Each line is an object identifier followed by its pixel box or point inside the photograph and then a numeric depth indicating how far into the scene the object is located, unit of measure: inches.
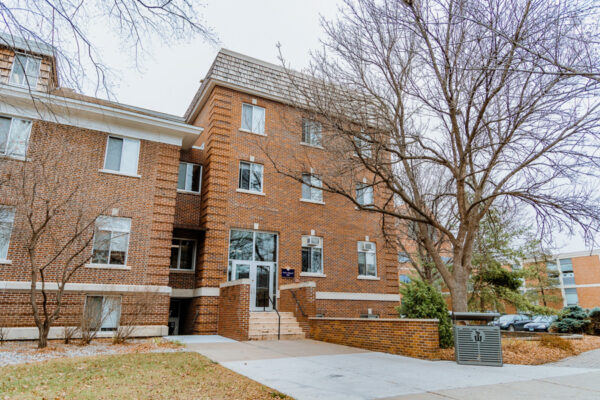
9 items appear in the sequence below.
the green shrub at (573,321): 727.1
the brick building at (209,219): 523.5
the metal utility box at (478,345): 329.4
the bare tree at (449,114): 422.0
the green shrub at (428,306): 408.5
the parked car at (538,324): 1264.8
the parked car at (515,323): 1375.5
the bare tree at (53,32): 158.6
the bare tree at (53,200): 485.7
